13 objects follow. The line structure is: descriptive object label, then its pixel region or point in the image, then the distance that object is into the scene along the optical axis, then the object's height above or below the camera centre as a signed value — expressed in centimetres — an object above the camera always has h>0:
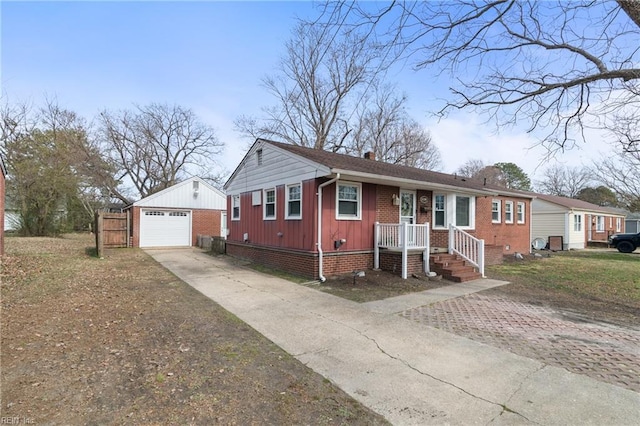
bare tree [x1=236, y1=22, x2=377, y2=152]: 2655 +972
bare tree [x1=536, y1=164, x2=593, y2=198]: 4578 +496
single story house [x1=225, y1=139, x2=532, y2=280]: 959 +11
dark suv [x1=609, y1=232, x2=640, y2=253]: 2006 -154
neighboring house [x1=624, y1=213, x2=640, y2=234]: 3422 -68
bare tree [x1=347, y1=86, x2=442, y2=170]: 2897 +727
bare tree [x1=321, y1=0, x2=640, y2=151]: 516 +284
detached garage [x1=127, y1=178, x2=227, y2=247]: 1950 +5
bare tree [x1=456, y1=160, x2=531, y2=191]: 4943 +705
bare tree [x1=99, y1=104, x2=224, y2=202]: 3152 +773
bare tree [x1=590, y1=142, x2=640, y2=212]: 1652 +191
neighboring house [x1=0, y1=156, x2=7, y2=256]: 1236 +70
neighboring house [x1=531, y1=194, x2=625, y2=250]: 2273 -27
